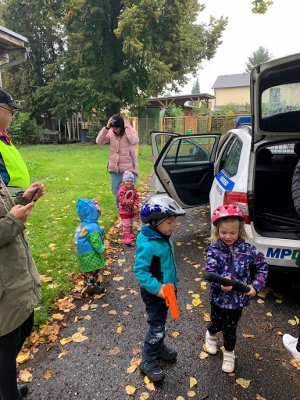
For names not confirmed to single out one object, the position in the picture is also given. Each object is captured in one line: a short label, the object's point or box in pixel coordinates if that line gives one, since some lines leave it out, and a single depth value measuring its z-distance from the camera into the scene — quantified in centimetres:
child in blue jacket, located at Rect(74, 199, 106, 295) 337
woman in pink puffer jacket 512
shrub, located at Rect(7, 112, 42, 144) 1894
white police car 310
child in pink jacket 480
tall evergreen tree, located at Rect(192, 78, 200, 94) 11883
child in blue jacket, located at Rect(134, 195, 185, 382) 216
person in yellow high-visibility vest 193
